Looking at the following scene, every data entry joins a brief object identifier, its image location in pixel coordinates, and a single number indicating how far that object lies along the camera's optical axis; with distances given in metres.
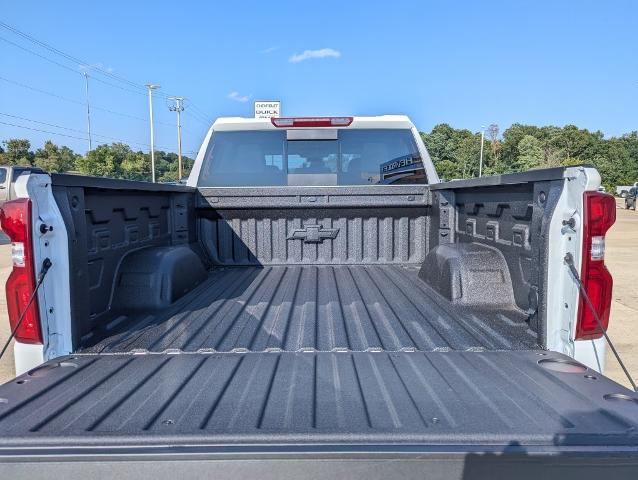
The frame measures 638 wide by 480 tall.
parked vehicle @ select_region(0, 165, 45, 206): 16.23
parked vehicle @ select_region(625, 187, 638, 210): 28.81
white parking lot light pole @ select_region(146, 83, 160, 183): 48.74
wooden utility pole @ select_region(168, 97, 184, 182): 53.91
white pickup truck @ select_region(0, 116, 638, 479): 1.24
